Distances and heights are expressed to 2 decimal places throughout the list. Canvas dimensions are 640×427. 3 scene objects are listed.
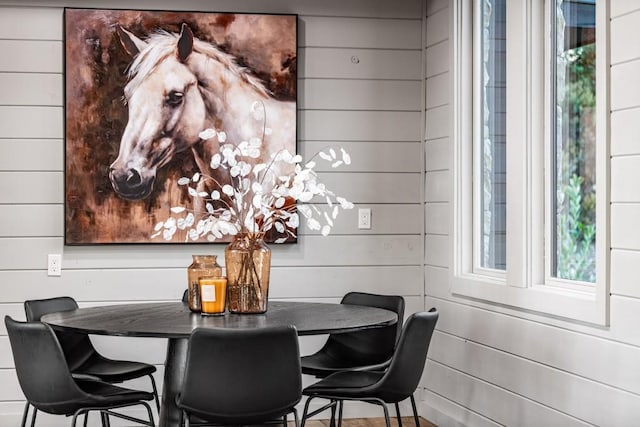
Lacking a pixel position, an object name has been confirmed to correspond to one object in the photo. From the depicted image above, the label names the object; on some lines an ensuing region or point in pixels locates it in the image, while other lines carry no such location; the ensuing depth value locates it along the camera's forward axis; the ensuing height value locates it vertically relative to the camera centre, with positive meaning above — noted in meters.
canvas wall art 4.60 +0.64
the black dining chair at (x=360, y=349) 3.81 -0.55
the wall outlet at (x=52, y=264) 4.60 -0.21
